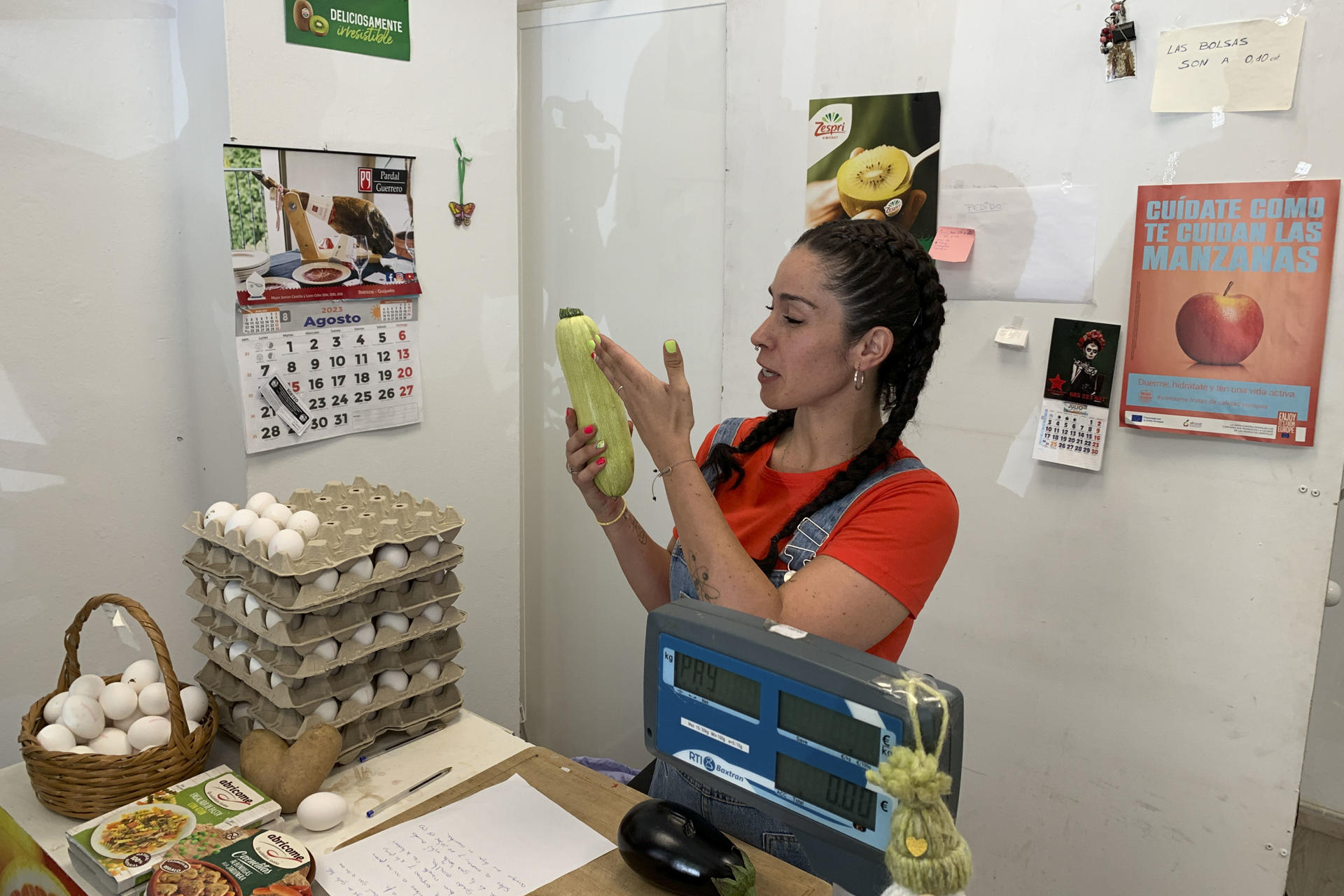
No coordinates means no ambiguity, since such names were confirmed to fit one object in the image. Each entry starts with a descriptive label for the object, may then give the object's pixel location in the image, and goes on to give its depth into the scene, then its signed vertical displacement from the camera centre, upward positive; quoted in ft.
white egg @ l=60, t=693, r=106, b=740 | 4.17 -1.95
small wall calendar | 6.52 -0.73
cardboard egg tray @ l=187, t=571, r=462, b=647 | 4.42 -1.64
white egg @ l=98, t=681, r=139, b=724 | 4.34 -1.96
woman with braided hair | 4.25 -0.97
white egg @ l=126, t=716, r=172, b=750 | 4.25 -2.06
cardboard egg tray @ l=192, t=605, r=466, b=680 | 4.45 -1.81
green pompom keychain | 2.09 -1.24
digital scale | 2.53 -1.29
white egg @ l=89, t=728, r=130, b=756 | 4.21 -2.10
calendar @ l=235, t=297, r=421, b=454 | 7.16 -0.69
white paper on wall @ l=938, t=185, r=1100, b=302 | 6.55 +0.35
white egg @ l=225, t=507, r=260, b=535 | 4.64 -1.19
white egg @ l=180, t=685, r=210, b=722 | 4.50 -2.05
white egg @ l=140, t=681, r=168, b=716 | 4.40 -1.98
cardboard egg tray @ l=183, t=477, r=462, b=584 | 4.45 -1.25
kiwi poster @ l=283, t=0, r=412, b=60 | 6.99 +2.02
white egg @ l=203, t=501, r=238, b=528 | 4.83 -1.19
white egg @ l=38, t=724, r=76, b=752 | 4.08 -2.01
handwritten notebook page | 3.60 -2.31
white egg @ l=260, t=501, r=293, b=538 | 4.72 -1.18
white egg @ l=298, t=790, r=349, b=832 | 4.00 -2.27
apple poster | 5.83 -0.11
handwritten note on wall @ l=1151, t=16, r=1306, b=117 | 5.73 +1.42
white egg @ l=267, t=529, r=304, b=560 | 4.40 -1.24
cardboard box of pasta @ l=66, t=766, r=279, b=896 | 3.56 -2.21
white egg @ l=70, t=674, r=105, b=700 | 4.35 -1.90
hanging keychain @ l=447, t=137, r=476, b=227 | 8.29 +0.70
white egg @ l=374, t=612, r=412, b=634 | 4.78 -1.73
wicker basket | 4.00 -2.13
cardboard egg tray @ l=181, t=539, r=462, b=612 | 4.39 -1.46
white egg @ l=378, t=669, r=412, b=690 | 4.80 -2.04
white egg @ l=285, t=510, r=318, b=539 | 4.64 -1.20
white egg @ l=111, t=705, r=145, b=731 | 4.41 -2.08
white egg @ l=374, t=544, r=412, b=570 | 4.70 -1.37
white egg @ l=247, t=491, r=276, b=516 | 4.89 -1.15
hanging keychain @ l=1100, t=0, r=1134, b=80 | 6.16 +1.66
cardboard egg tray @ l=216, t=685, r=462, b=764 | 4.62 -2.26
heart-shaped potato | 4.13 -2.16
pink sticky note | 6.98 +0.34
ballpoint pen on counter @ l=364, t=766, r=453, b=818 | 4.19 -2.37
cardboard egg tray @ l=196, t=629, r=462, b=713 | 4.46 -1.96
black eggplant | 3.35 -2.08
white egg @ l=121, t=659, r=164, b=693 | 4.49 -1.90
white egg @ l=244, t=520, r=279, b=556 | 4.52 -1.21
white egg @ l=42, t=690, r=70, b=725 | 4.28 -1.97
